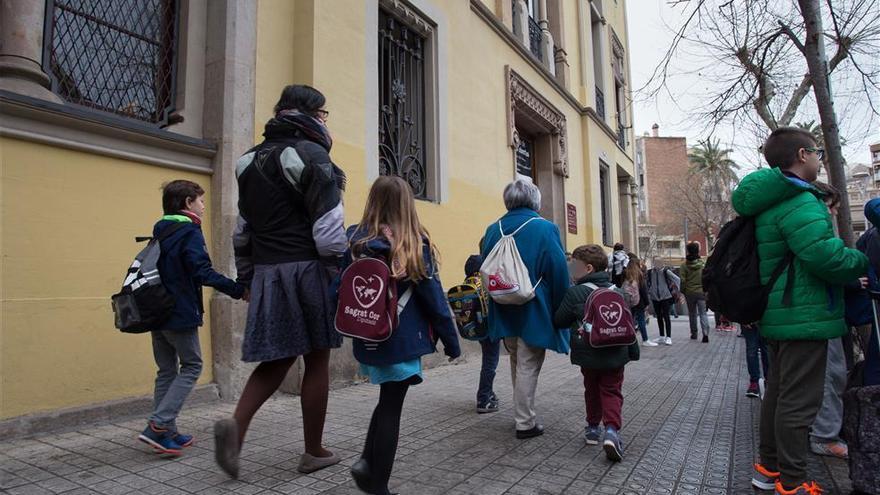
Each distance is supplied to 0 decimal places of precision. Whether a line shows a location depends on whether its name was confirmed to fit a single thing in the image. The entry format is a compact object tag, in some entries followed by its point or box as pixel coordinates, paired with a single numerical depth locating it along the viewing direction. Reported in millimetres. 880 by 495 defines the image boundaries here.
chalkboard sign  12845
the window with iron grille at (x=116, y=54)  4414
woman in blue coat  3893
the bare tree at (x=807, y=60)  4457
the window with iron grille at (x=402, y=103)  7578
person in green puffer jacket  2520
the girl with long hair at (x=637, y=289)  9520
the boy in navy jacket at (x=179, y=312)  3342
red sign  13539
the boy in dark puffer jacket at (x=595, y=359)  3523
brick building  54219
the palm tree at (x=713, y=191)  36969
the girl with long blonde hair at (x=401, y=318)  2535
